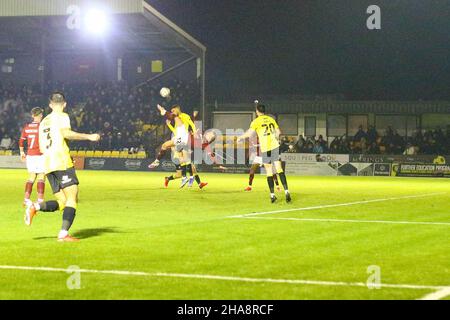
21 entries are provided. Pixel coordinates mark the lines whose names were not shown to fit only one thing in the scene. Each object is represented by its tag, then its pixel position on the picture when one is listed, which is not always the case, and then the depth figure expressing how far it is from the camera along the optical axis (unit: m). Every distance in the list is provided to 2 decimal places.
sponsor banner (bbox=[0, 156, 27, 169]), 50.11
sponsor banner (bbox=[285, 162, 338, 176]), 44.90
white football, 27.96
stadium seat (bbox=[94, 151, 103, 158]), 48.92
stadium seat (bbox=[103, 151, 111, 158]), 49.57
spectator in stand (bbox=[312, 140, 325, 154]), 47.59
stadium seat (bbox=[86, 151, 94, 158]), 48.75
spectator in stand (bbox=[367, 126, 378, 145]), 47.41
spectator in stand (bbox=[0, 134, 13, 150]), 53.84
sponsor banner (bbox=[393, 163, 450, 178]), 43.34
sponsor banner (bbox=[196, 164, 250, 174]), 45.78
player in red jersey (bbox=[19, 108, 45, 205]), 19.61
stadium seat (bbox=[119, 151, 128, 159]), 49.41
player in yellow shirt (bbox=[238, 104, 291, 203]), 21.67
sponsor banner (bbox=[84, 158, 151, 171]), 47.03
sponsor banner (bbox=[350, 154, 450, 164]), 43.72
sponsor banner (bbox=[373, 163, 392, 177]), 44.25
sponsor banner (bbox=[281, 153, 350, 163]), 45.03
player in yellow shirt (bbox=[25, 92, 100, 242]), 12.49
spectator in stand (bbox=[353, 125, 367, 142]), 47.62
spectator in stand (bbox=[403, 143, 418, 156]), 46.75
